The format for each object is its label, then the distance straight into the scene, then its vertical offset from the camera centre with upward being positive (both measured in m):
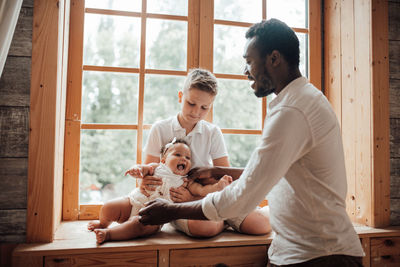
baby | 1.48 -0.23
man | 1.00 -0.08
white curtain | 1.20 +0.52
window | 1.90 +0.58
